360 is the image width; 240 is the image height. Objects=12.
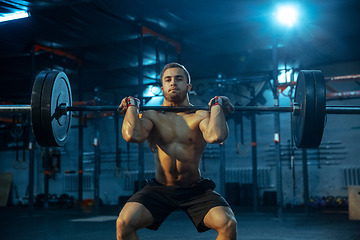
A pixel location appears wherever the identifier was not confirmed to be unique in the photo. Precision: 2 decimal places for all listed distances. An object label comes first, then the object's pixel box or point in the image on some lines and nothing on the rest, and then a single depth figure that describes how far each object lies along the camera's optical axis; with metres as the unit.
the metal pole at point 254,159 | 7.24
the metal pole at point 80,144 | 7.94
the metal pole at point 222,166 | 6.89
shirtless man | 2.30
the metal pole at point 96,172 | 7.10
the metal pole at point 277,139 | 6.13
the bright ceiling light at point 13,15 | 6.18
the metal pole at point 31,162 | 7.32
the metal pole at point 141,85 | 6.58
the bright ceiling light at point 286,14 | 6.21
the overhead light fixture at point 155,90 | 6.91
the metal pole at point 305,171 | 7.62
